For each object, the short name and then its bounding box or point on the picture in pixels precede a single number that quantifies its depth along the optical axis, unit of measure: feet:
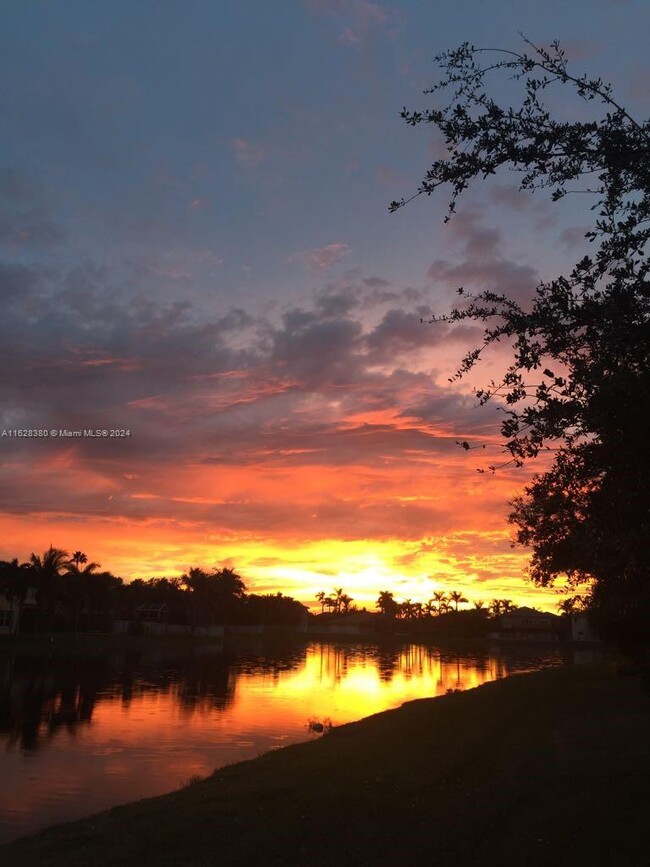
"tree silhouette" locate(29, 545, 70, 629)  295.69
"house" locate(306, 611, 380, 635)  637.51
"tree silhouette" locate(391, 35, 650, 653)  28.32
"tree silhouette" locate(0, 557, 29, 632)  290.56
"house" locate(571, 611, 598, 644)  412.77
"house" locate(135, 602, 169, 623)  424.29
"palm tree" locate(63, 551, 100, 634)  315.37
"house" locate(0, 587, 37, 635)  300.61
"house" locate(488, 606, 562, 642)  483.92
